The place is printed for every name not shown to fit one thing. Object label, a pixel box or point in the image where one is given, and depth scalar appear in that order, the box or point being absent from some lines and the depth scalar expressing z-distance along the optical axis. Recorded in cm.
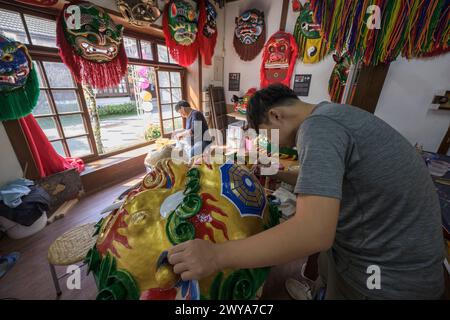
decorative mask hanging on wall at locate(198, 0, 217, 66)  323
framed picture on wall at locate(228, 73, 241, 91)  425
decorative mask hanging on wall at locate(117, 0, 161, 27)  229
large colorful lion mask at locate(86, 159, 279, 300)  53
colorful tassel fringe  81
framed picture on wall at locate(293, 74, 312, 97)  343
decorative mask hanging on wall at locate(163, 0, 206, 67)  280
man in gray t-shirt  41
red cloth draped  193
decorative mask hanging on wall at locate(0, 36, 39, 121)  160
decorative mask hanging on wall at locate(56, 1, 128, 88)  191
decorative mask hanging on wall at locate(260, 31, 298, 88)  337
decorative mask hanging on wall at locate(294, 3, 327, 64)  307
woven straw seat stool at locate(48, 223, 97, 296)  115
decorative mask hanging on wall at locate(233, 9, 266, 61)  354
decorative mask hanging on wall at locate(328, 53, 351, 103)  288
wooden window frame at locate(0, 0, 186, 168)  185
